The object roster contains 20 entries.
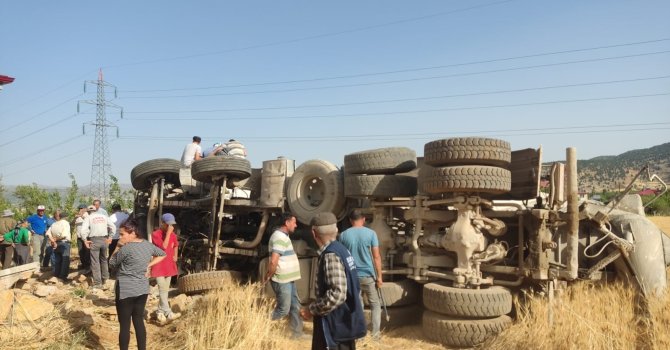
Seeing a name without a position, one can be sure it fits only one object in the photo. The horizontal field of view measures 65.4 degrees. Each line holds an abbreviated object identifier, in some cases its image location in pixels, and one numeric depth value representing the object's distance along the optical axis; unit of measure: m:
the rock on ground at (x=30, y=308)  6.27
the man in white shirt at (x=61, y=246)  10.76
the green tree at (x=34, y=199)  23.04
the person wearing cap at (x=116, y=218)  10.74
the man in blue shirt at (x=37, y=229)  12.13
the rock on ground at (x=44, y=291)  8.61
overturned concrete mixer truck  6.05
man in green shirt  10.56
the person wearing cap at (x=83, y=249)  11.52
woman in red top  6.68
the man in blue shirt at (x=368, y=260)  6.13
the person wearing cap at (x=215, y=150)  9.74
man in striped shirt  5.74
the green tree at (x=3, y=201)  22.52
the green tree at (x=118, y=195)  21.71
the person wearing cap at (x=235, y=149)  9.66
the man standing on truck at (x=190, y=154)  10.13
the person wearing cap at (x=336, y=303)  3.57
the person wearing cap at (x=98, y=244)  9.49
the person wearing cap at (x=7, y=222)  10.91
